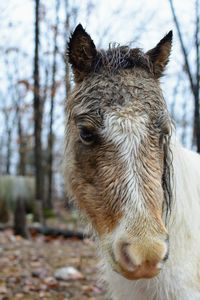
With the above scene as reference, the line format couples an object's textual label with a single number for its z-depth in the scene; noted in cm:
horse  219
